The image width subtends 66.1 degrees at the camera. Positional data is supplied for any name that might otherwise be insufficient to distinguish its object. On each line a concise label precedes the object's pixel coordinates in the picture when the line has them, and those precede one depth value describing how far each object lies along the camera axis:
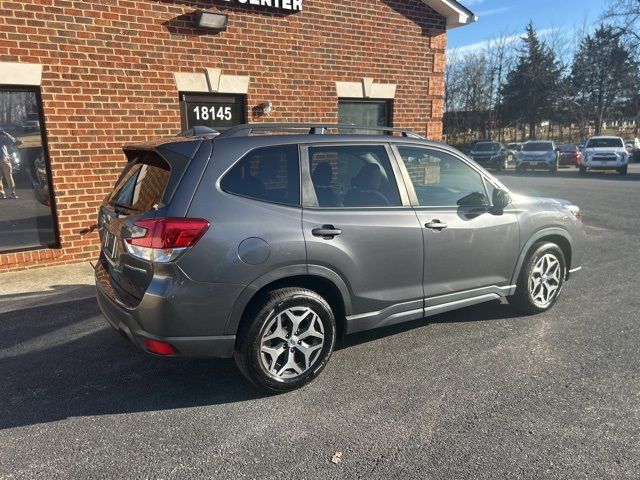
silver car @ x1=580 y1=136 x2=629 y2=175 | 22.23
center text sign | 7.30
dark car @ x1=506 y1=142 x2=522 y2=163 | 32.25
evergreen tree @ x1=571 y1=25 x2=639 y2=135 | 52.78
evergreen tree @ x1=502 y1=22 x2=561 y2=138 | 51.38
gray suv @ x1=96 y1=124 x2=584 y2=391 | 2.97
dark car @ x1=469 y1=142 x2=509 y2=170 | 28.73
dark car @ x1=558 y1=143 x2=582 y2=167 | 29.58
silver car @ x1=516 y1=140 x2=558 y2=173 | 24.97
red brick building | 6.22
